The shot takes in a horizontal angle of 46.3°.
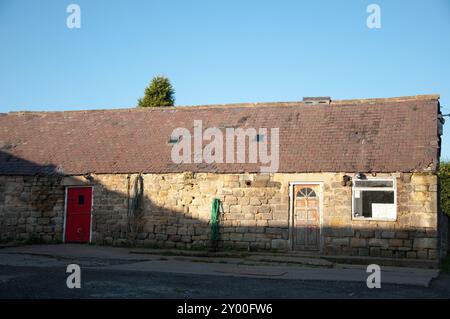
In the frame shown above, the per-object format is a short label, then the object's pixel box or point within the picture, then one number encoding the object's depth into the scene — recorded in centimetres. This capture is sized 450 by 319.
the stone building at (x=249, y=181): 1571
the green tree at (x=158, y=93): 3709
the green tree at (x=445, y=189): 2325
